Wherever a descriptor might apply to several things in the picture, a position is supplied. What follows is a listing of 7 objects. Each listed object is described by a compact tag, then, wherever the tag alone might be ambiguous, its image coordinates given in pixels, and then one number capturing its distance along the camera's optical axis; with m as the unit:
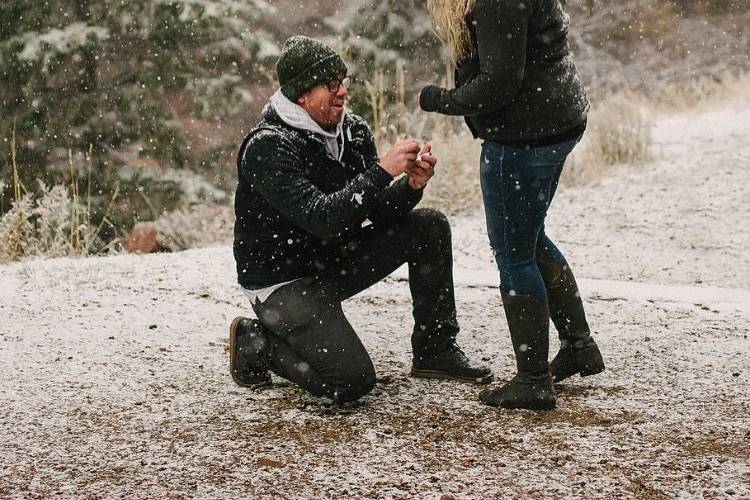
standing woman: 5.76
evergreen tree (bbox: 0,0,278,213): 20.17
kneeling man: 6.65
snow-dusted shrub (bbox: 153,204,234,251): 17.83
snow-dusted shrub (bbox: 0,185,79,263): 12.41
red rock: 18.26
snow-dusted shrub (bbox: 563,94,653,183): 16.53
